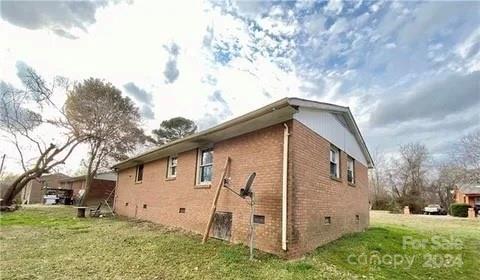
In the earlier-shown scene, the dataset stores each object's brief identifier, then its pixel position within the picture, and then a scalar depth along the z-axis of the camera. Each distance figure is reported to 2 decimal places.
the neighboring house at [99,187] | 30.23
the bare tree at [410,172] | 40.07
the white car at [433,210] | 32.29
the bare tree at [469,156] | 24.14
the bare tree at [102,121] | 20.98
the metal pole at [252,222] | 6.48
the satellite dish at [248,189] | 6.78
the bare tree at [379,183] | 38.22
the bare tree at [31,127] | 20.48
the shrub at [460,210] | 27.64
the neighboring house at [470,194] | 34.06
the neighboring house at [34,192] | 44.22
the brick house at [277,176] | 6.89
